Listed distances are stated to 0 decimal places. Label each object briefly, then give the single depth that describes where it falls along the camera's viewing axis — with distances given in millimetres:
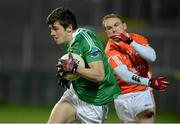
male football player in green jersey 12231
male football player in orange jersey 15039
